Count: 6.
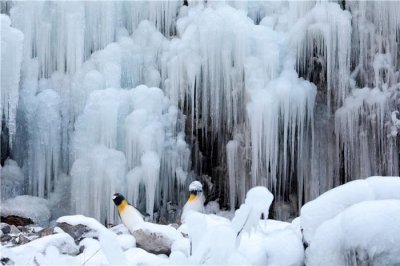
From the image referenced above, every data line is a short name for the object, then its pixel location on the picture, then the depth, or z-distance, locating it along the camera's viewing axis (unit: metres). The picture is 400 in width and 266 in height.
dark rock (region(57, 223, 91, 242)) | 10.00
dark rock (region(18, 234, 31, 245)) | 9.89
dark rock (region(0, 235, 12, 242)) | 10.32
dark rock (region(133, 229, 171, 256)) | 9.39
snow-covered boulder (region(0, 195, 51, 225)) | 15.94
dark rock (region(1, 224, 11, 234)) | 11.04
